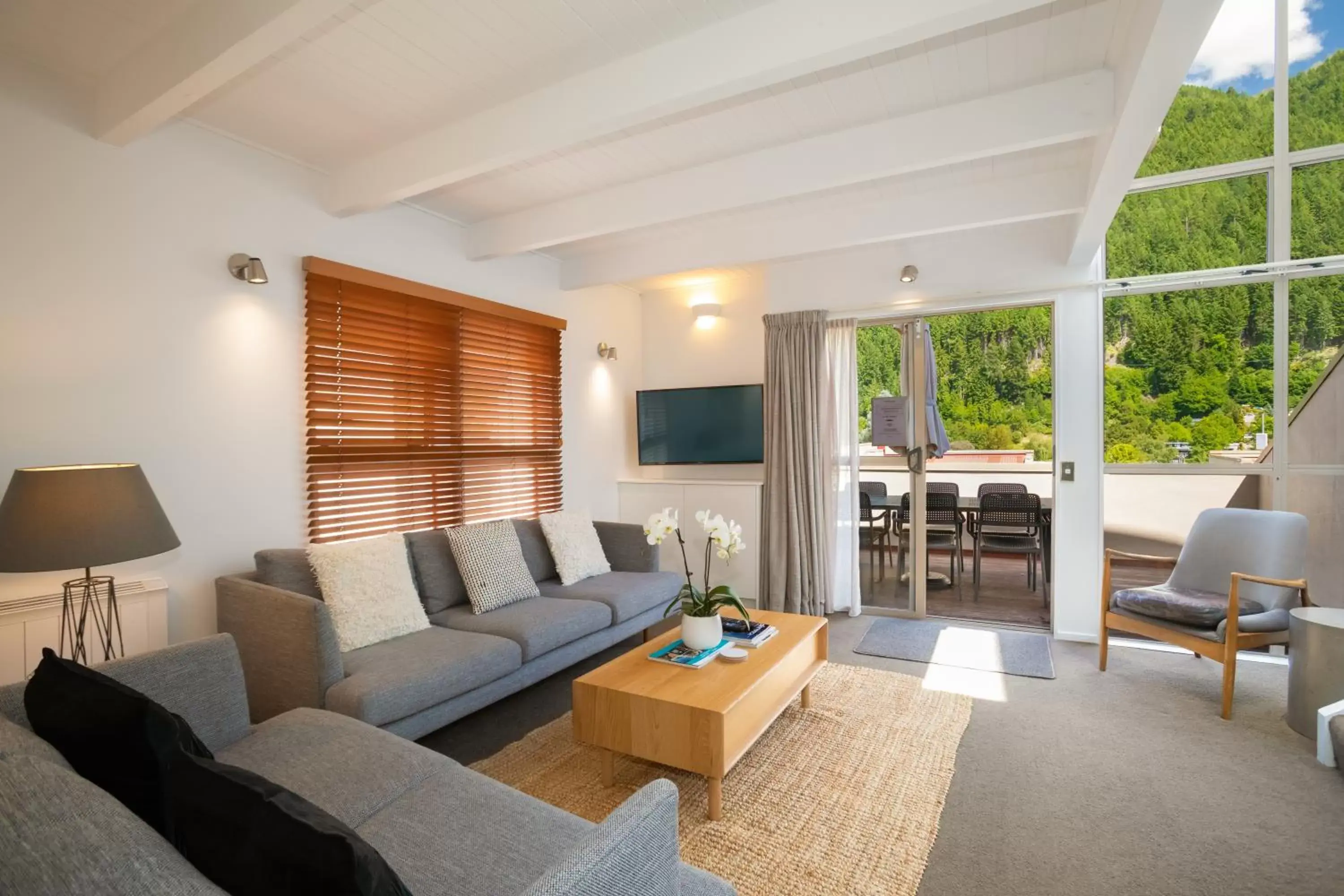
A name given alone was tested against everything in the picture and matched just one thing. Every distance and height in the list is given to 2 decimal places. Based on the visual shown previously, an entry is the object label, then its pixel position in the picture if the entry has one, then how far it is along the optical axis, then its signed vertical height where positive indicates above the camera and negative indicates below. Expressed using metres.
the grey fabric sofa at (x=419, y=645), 2.37 -0.85
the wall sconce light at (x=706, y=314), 5.31 +1.10
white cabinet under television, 4.93 -0.51
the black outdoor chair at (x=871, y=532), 5.39 -0.75
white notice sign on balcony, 4.77 +0.17
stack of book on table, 2.78 -0.84
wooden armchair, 2.95 -0.78
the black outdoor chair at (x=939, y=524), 5.25 -0.67
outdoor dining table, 5.30 -0.53
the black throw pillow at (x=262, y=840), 0.79 -0.51
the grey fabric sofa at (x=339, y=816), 0.77 -0.71
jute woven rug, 1.92 -1.25
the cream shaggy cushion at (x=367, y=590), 2.72 -0.63
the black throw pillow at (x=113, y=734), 1.09 -0.51
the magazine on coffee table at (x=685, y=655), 2.55 -0.85
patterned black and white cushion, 3.35 -0.63
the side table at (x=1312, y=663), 2.60 -0.93
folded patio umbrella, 4.72 +0.25
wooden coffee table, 2.14 -0.93
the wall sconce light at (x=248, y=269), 2.88 +0.81
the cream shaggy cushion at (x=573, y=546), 3.92 -0.62
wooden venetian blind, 3.28 +0.24
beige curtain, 4.71 -0.18
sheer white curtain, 4.73 -0.12
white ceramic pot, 2.65 -0.77
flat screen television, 5.14 +0.17
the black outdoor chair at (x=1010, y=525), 5.06 -0.66
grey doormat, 3.65 -1.25
